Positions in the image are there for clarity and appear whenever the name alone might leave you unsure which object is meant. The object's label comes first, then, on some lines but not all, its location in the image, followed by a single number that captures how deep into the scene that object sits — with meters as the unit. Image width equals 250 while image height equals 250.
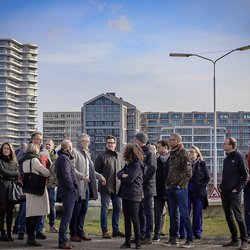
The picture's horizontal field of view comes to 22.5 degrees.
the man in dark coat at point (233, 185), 11.24
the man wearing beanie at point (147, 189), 11.78
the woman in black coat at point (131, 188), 11.08
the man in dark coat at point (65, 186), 10.95
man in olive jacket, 11.19
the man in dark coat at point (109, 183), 12.78
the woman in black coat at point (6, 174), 11.77
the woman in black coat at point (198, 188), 12.93
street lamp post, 29.66
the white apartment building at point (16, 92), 177.62
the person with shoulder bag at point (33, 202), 11.23
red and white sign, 21.38
